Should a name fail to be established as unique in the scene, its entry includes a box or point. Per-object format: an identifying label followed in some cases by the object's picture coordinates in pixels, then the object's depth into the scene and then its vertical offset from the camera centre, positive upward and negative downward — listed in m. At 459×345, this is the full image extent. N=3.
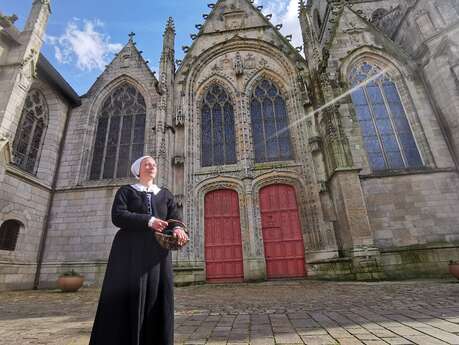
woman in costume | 1.83 -0.09
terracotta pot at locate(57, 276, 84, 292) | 7.95 -0.24
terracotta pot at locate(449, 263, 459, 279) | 6.18 -0.38
